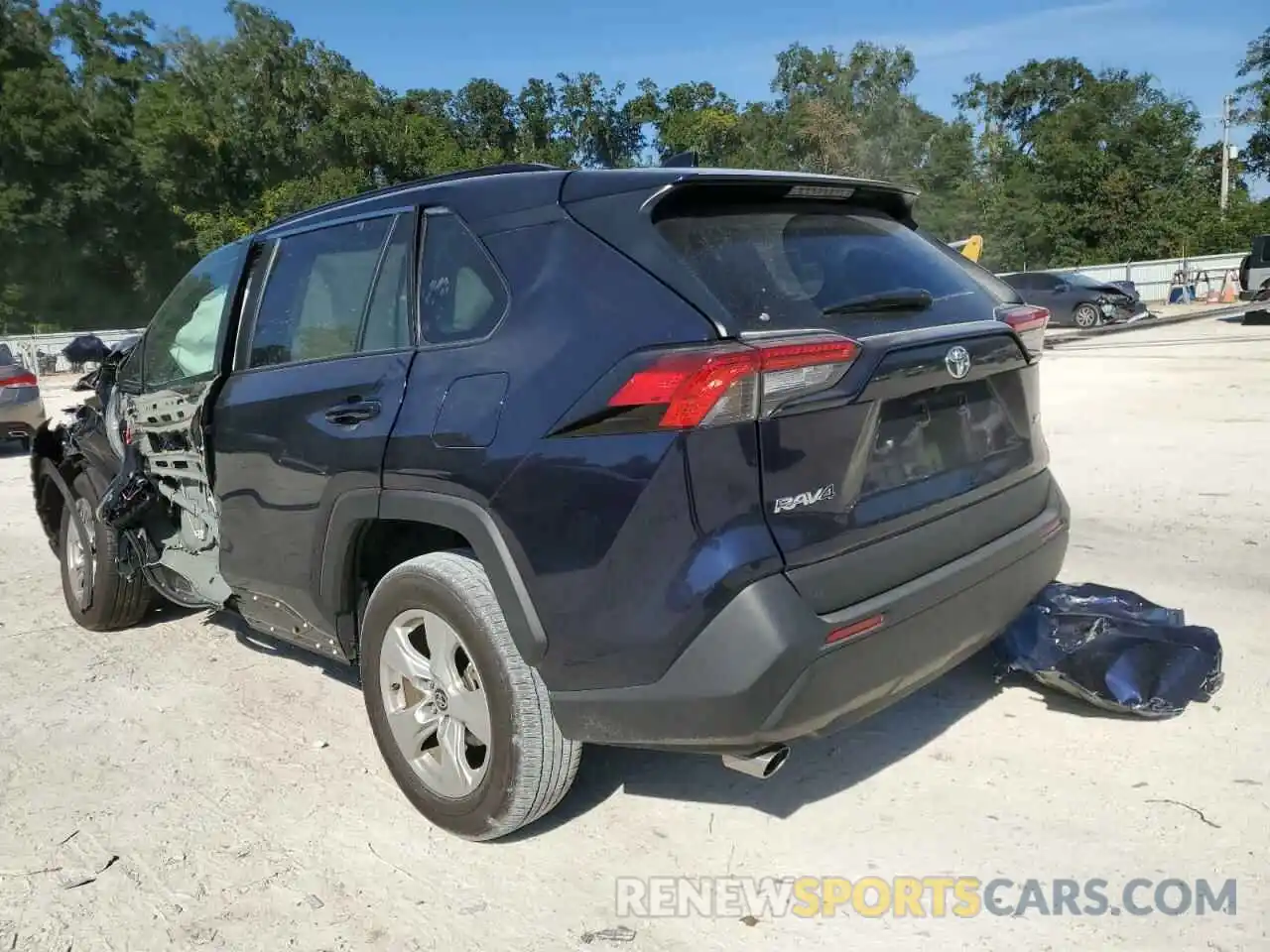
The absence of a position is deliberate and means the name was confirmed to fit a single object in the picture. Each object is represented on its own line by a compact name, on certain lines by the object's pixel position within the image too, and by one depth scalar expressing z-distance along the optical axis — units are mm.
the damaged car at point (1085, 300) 24891
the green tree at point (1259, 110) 49594
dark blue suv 2453
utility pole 43156
